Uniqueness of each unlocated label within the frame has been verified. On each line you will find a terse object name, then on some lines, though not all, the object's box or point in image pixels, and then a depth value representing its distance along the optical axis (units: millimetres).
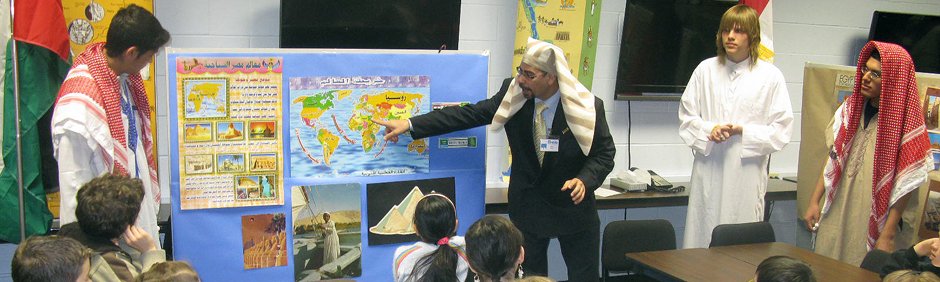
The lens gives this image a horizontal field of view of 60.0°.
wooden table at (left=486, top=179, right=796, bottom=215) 4246
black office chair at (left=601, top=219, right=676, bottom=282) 3812
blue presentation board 3188
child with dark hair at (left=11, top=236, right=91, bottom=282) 2094
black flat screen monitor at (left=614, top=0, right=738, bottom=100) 4750
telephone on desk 4645
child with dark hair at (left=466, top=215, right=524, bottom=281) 2396
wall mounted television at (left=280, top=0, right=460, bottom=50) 3727
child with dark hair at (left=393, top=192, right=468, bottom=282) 2490
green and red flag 3150
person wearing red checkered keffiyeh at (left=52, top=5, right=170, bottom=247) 2768
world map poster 3332
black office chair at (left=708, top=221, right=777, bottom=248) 3576
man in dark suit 3262
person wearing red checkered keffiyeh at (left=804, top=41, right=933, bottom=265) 3707
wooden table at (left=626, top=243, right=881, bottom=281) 2992
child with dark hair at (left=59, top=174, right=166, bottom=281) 2439
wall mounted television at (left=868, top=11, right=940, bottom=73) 5340
